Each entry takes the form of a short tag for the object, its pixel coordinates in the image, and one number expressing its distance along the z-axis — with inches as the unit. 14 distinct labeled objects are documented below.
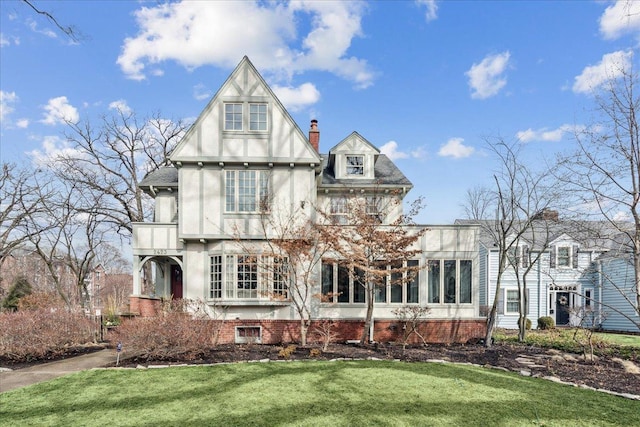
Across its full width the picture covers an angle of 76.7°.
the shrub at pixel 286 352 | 470.9
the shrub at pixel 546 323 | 995.3
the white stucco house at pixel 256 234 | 606.5
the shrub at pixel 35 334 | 466.0
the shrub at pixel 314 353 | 482.7
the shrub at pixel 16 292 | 880.9
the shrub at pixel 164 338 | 444.8
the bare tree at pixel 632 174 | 444.5
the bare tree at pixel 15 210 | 806.7
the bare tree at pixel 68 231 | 871.1
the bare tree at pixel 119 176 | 1034.9
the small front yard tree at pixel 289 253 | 569.3
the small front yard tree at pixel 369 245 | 544.7
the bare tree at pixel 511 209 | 588.8
